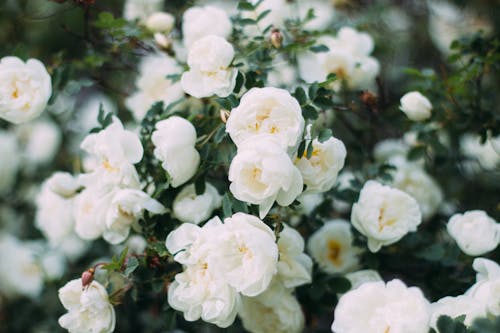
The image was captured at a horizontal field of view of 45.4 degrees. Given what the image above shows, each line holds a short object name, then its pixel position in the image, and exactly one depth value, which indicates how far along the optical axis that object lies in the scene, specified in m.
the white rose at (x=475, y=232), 1.14
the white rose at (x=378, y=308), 0.93
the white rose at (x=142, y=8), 1.65
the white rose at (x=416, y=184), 1.50
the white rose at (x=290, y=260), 1.13
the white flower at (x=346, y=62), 1.44
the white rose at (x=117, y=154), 1.12
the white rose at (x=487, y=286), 0.98
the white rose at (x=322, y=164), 1.05
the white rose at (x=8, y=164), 1.98
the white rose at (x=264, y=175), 0.94
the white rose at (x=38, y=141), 2.09
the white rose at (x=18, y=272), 1.79
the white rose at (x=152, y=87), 1.44
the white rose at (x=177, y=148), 1.09
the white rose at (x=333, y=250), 1.34
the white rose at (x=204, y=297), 1.01
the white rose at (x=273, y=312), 1.18
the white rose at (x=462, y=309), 0.97
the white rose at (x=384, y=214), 1.16
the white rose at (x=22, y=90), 1.21
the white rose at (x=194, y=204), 1.12
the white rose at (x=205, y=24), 1.27
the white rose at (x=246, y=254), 0.96
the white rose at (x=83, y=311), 1.08
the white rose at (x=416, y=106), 1.29
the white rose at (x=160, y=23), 1.42
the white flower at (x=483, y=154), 1.79
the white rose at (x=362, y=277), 1.22
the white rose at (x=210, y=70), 1.10
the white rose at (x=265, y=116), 1.00
